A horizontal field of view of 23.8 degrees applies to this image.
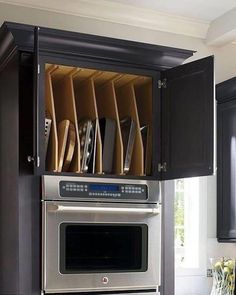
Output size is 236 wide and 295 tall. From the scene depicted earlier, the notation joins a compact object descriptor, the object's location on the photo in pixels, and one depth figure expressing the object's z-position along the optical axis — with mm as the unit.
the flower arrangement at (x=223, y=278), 3352
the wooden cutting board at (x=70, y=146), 2670
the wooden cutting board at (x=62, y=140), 2650
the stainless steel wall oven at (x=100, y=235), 2547
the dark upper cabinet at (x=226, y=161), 3441
